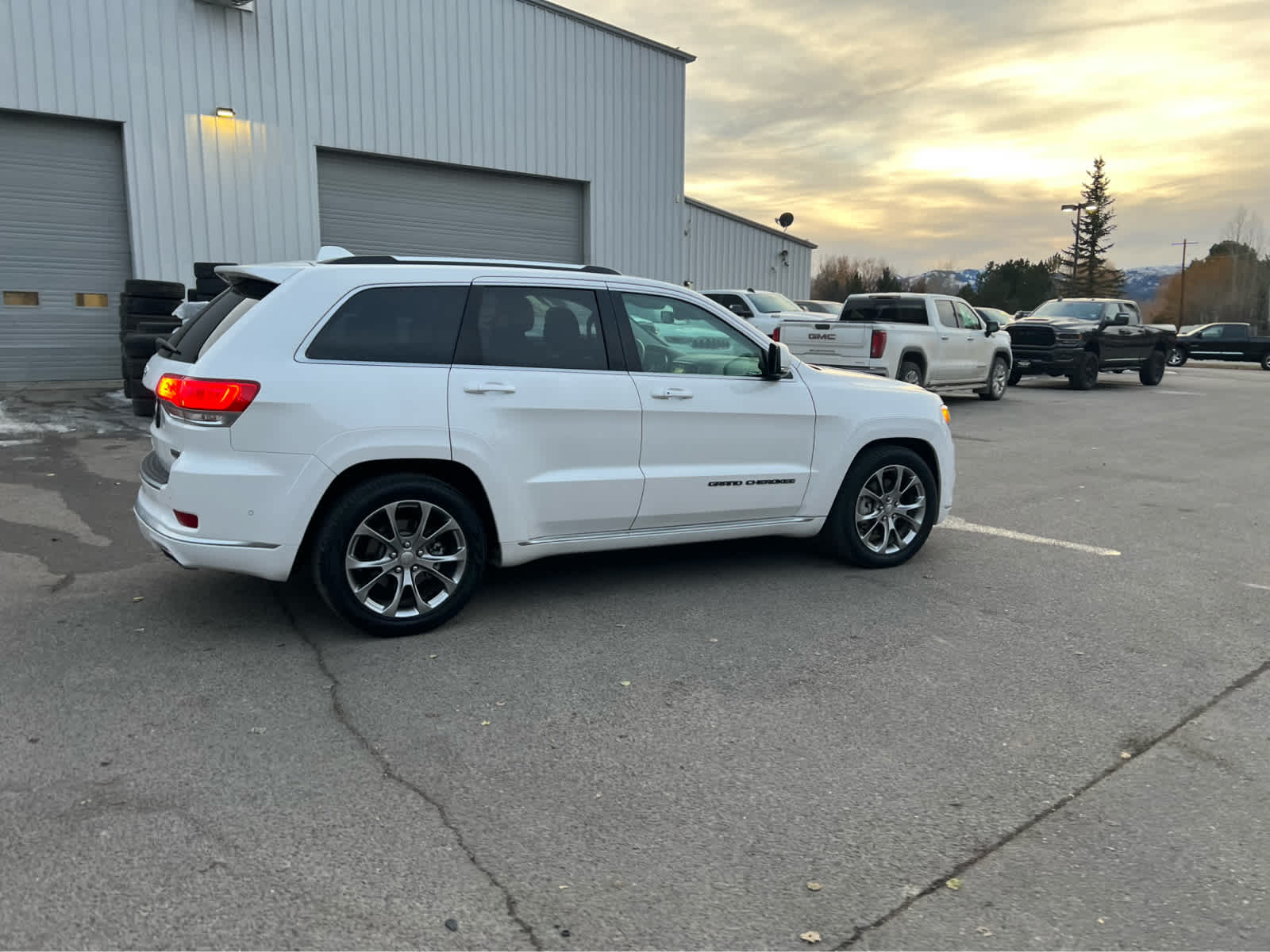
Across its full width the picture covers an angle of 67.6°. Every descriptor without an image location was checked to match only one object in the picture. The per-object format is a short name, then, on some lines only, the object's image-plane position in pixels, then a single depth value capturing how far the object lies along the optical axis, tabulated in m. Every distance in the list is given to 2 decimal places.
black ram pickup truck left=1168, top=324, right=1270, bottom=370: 36.59
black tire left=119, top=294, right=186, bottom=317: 12.62
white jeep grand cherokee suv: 4.34
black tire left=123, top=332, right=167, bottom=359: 11.83
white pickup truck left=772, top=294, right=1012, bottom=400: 15.43
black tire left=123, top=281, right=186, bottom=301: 12.57
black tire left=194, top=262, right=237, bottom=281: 13.38
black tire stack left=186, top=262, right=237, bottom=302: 13.02
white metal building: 13.90
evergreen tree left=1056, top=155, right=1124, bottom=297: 90.91
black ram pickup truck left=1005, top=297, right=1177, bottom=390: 20.33
